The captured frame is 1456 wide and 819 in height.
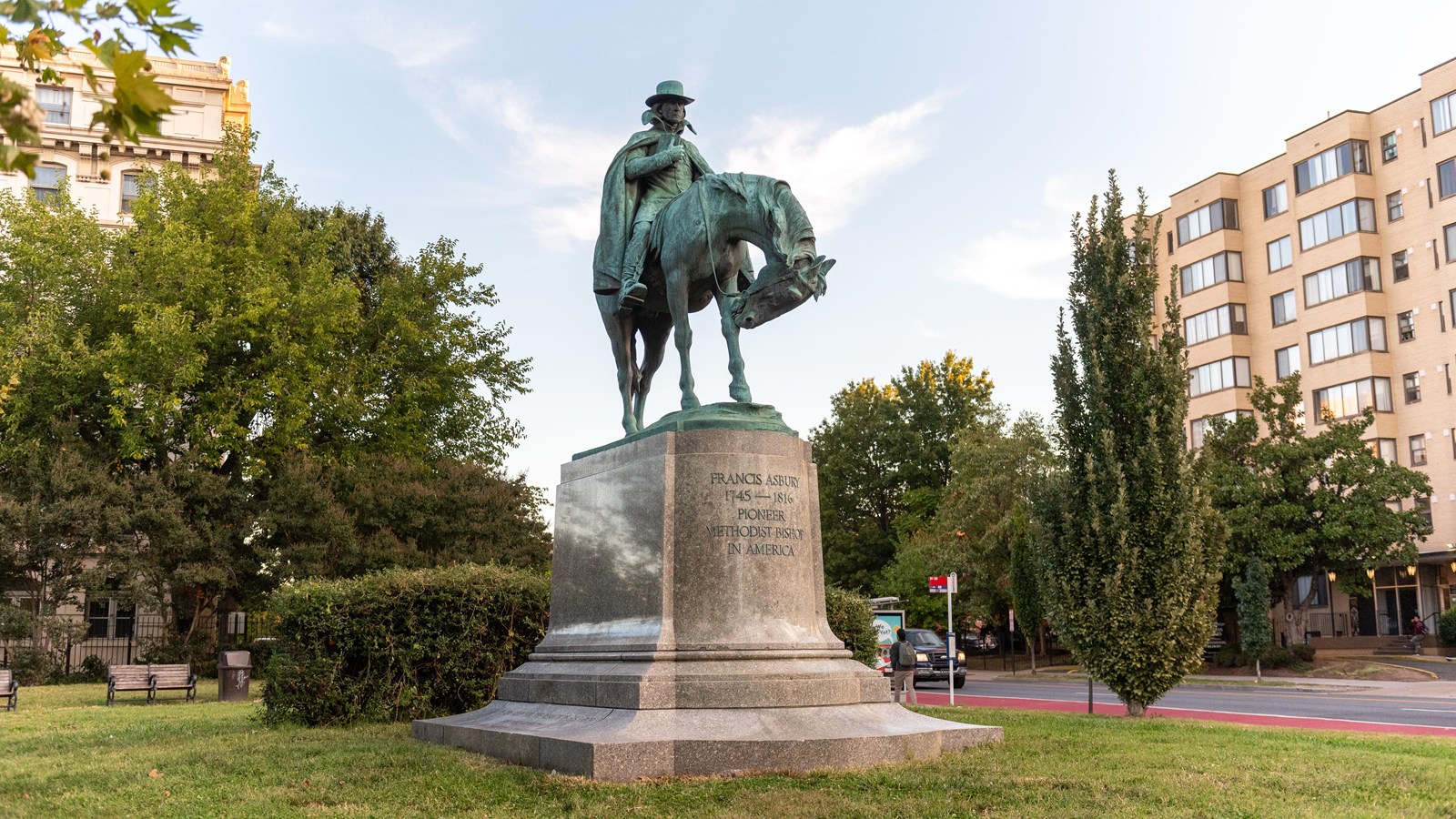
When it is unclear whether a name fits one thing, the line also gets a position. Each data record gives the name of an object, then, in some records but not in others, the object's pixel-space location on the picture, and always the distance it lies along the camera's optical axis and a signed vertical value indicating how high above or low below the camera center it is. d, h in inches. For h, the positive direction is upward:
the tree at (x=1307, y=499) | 1501.0 +80.6
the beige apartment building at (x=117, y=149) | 1911.8 +737.7
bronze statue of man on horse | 429.1 +124.6
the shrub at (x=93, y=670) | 1266.0 -82.8
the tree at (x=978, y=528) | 1732.3 +63.6
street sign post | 834.8 -12.3
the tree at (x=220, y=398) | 1223.5 +210.4
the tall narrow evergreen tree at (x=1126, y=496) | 668.7 +40.5
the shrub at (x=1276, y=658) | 1503.4 -124.9
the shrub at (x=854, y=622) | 671.1 -28.0
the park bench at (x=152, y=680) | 853.2 -64.4
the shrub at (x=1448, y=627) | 1615.4 -95.1
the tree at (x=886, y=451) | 2303.2 +239.5
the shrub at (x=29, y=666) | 1186.6 -71.8
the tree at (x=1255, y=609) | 1498.5 -58.9
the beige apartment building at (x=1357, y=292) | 1823.3 +458.3
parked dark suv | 1238.9 -92.6
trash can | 861.2 -63.5
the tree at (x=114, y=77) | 114.0 +50.7
